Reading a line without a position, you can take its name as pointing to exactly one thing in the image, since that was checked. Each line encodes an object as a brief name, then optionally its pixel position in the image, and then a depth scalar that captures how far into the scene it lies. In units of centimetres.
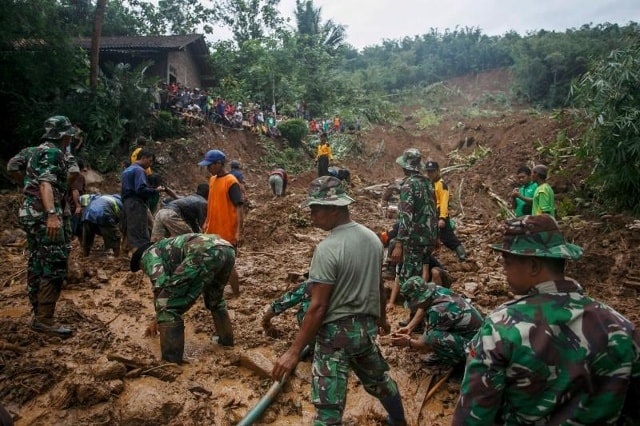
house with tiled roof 1652
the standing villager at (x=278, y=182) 1132
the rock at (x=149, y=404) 273
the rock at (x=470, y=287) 524
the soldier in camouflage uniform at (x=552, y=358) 142
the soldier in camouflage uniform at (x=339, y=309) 225
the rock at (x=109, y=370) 300
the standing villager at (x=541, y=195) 523
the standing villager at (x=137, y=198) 550
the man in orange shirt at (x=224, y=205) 468
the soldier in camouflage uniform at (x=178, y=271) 335
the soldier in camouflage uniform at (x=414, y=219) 439
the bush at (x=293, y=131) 1838
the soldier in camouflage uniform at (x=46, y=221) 364
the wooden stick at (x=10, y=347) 340
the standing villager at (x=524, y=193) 582
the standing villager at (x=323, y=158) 1326
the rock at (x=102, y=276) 556
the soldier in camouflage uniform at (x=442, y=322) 339
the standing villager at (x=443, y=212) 524
